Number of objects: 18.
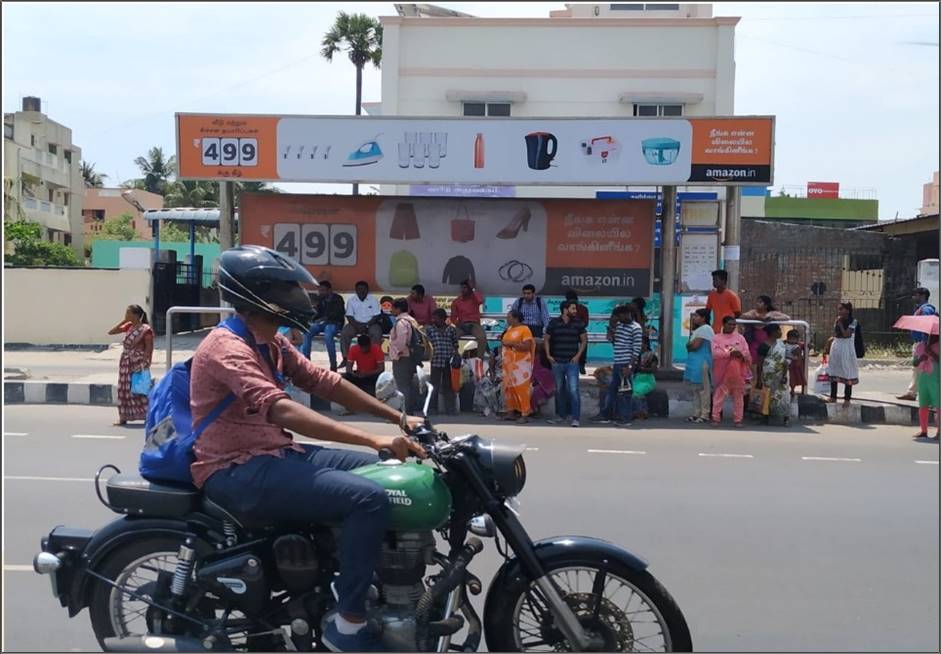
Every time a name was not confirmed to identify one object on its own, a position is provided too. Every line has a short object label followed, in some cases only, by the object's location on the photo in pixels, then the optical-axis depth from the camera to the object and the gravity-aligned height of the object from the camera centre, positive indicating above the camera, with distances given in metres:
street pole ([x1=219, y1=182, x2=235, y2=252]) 13.31 +0.93
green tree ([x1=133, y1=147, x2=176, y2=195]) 61.62 +7.23
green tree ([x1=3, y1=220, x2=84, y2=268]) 28.61 +0.78
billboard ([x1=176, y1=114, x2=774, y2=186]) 12.30 +1.86
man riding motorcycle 3.27 -0.62
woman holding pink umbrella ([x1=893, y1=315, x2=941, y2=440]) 10.56 -0.84
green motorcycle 3.39 -1.13
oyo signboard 41.38 +4.86
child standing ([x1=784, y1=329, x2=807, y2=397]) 12.32 -1.01
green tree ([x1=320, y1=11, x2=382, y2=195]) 31.91 +8.65
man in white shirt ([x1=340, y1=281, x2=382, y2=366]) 13.20 -0.54
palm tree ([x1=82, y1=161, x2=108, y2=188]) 64.81 +7.07
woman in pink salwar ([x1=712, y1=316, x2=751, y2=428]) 11.56 -1.01
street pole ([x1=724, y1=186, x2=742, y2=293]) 13.01 +0.84
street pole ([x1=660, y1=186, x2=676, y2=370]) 13.51 +0.42
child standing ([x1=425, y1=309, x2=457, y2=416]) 12.10 -0.96
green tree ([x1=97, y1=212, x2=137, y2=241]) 42.47 +2.16
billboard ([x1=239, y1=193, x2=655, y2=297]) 14.24 +0.67
